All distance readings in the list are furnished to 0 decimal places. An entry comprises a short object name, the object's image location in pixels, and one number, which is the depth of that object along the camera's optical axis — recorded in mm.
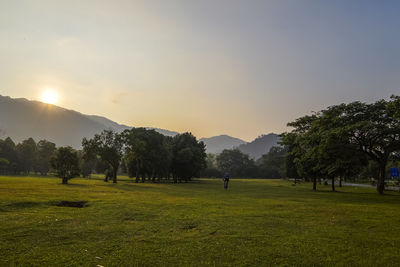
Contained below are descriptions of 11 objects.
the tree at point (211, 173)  125094
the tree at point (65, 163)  46156
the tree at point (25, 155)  87938
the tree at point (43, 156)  90062
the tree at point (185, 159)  66688
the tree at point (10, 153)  83750
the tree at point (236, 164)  139375
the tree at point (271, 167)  136250
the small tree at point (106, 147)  53406
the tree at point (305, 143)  35212
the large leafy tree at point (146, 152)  55531
